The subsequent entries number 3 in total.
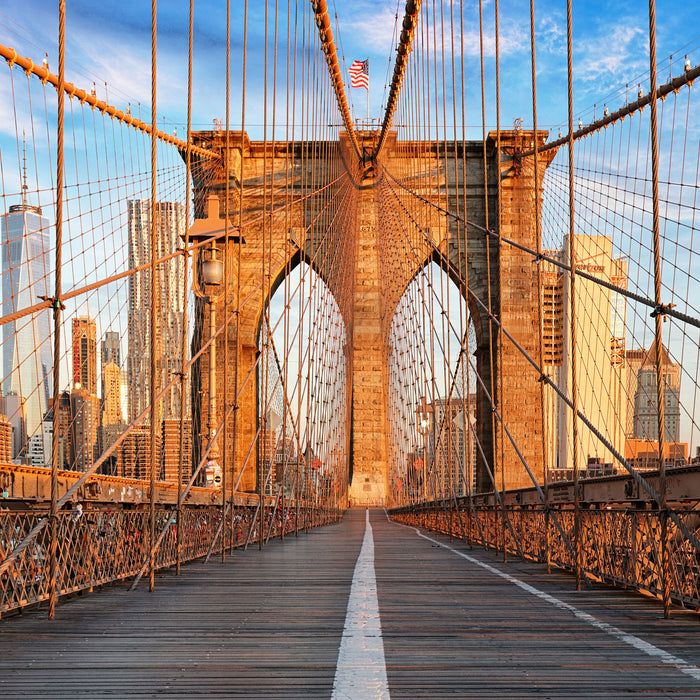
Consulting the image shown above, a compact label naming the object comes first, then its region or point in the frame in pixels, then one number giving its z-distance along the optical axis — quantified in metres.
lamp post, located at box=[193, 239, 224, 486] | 13.48
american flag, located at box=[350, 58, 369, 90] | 30.40
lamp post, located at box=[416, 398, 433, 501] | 23.22
